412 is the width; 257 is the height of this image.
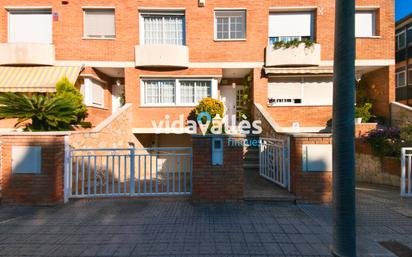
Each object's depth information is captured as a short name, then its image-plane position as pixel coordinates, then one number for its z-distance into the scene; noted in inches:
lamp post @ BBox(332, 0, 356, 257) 106.2
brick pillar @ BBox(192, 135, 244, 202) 195.9
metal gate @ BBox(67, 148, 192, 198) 210.2
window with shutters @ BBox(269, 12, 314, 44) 429.1
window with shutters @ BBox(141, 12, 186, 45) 426.9
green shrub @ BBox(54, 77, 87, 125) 340.4
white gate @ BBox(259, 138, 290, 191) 220.8
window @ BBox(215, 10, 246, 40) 426.9
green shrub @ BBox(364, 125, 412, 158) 279.3
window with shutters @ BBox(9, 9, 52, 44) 419.8
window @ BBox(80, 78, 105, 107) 408.8
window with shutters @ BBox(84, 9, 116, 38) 415.8
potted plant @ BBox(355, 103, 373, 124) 382.3
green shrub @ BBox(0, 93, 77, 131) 227.6
